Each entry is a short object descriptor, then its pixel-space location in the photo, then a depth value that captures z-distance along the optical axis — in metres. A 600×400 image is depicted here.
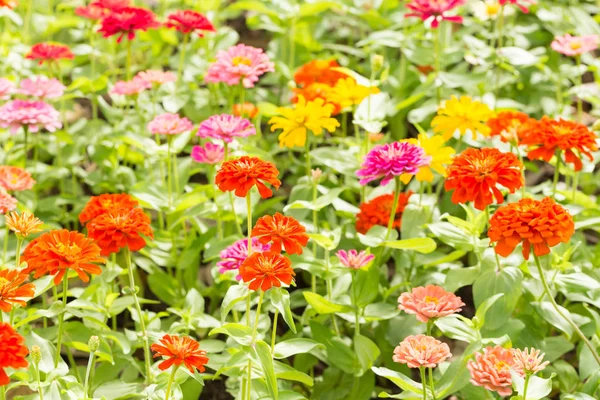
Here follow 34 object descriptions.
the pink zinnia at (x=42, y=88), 2.31
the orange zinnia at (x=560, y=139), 2.07
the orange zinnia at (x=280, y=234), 1.92
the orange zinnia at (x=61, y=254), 1.90
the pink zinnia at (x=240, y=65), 2.23
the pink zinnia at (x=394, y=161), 2.01
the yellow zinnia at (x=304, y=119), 2.15
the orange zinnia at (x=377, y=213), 2.18
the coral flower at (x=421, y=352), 1.88
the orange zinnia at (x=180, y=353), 1.87
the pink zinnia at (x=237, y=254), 2.00
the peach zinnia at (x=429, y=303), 1.92
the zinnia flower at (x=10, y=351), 1.79
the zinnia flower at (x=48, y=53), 2.36
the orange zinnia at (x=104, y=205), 2.05
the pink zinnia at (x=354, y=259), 2.05
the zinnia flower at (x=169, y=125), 2.21
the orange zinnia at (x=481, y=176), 1.97
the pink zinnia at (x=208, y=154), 2.20
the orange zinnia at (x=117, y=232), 1.94
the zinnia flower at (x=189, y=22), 2.31
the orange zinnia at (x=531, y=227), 1.91
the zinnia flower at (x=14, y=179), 2.13
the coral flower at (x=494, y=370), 1.87
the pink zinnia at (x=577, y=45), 2.36
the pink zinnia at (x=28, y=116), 2.22
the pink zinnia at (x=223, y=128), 2.13
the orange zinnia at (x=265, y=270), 1.89
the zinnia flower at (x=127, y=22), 2.31
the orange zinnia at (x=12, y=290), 1.87
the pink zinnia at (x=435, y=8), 2.27
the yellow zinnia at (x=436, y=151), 2.12
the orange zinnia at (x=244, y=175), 1.93
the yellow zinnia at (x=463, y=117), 2.20
